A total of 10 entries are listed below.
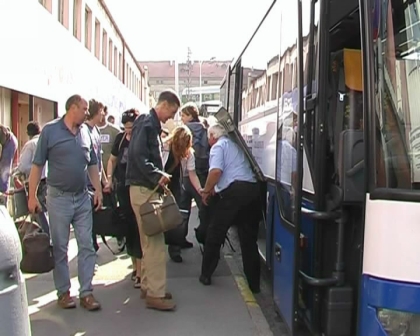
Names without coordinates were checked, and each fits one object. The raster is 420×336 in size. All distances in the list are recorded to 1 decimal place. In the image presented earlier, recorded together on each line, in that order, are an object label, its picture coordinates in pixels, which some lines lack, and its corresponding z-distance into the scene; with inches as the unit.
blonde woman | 214.4
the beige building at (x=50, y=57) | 406.9
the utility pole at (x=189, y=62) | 2022.1
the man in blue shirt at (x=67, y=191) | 179.3
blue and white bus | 102.1
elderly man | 205.3
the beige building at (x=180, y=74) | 2672.5
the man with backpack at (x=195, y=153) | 277.9
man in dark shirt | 178.9
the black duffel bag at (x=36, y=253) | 174.4
